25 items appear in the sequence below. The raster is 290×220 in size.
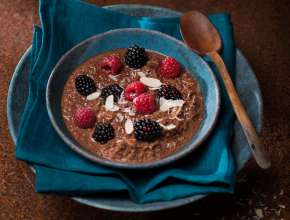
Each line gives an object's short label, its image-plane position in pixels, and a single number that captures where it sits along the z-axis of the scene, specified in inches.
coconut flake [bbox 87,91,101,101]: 40.0
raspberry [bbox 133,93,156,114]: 38.2
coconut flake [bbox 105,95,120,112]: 39.1
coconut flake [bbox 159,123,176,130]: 37.6
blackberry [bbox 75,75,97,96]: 40.0
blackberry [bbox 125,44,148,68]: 41.4
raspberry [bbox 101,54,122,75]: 41.2
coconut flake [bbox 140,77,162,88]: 40.7
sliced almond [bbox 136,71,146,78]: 41.4
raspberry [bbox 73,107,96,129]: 37.8
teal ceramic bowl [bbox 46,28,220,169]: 36.6
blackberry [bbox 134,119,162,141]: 36.5
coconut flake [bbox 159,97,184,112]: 39.1
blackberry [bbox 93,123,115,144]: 37.1
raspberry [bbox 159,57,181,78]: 41.3
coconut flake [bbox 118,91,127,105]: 39.6
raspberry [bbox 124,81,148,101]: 39.5
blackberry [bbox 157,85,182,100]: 39.4
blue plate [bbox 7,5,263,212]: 34.7
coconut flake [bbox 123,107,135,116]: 38.8
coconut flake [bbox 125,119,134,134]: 37.7
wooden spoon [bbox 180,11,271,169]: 38.6
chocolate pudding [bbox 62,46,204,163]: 37.0
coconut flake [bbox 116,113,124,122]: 38.6
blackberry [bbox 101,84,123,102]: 39.6
